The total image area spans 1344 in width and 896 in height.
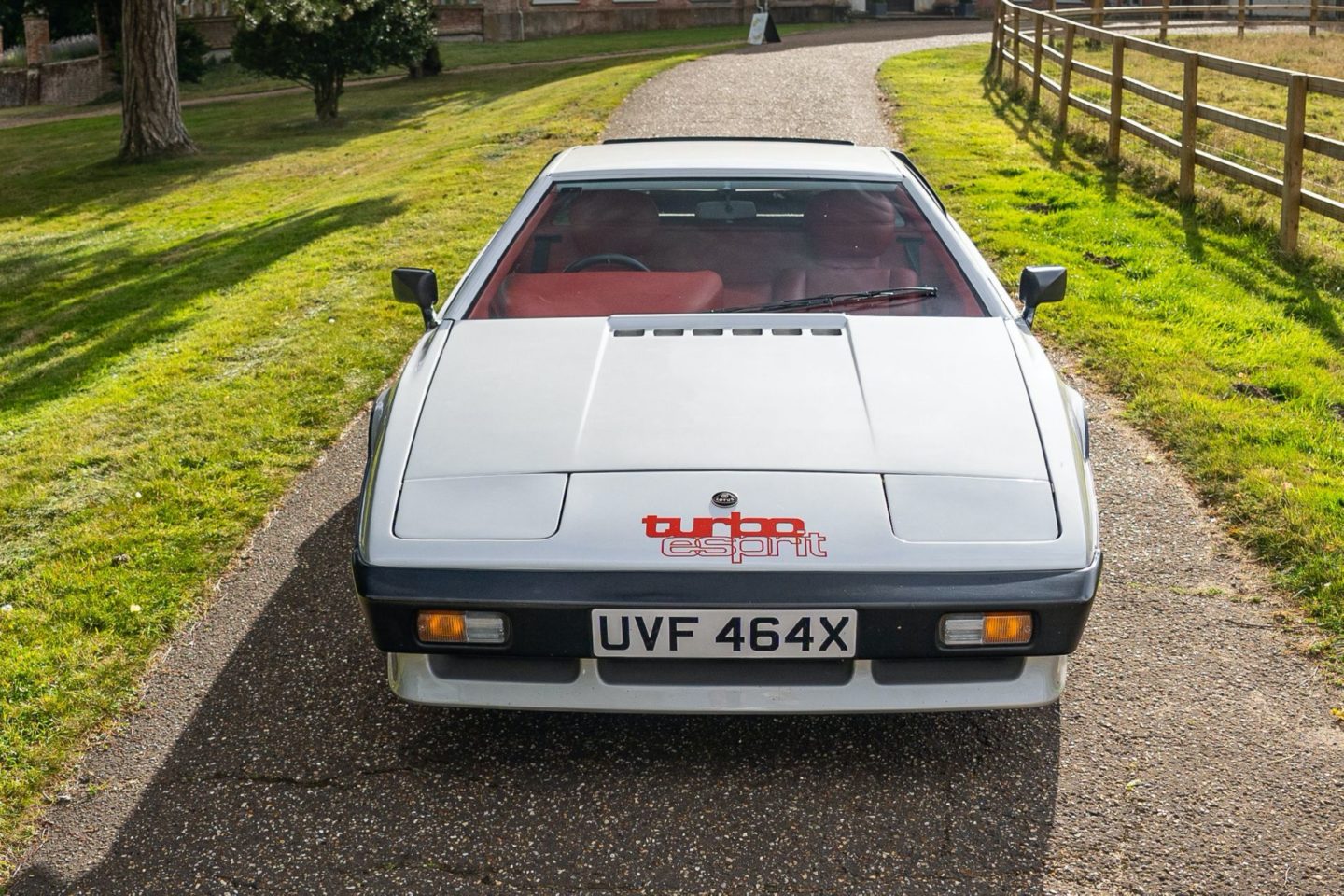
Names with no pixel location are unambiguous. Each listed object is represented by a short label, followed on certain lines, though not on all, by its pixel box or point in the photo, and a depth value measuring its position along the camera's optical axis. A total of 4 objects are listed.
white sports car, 2.89
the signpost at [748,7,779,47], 26.27
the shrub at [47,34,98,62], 33.50
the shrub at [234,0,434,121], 20.11
